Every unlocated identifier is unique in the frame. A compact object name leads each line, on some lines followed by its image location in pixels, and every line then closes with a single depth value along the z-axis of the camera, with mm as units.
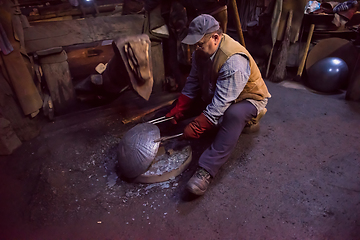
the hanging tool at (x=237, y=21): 3562
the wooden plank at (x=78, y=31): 3053
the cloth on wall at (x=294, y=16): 4587
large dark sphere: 4141
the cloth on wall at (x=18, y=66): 2668
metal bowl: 2268
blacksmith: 2155
